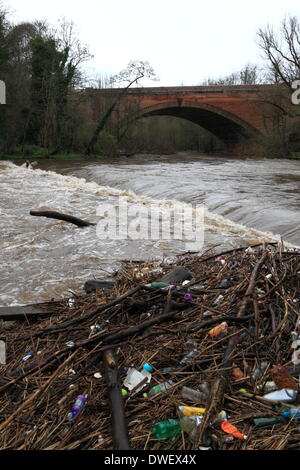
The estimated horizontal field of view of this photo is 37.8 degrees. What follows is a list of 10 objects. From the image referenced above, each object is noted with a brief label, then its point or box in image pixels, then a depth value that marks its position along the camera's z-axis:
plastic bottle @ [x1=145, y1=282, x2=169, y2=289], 3.17
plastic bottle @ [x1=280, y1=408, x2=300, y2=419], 1.95
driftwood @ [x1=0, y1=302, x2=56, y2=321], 3.41
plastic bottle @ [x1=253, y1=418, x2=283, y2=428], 1.94
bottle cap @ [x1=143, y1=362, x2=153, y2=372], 2.31
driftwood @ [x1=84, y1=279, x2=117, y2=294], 3.72
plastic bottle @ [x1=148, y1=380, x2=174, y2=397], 2.17
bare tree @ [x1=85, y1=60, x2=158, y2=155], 34.47
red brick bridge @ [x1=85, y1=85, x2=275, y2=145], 40.81
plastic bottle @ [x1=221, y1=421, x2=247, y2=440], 1.88
